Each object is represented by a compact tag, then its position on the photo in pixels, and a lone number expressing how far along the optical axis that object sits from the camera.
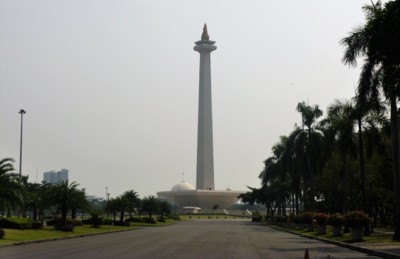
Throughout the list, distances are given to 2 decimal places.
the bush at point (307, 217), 49.31
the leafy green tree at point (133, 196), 84.25
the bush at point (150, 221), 80.19
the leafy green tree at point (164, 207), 97.65
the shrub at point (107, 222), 64.03
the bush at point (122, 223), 65.94
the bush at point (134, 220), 80.06
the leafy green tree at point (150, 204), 90.06
